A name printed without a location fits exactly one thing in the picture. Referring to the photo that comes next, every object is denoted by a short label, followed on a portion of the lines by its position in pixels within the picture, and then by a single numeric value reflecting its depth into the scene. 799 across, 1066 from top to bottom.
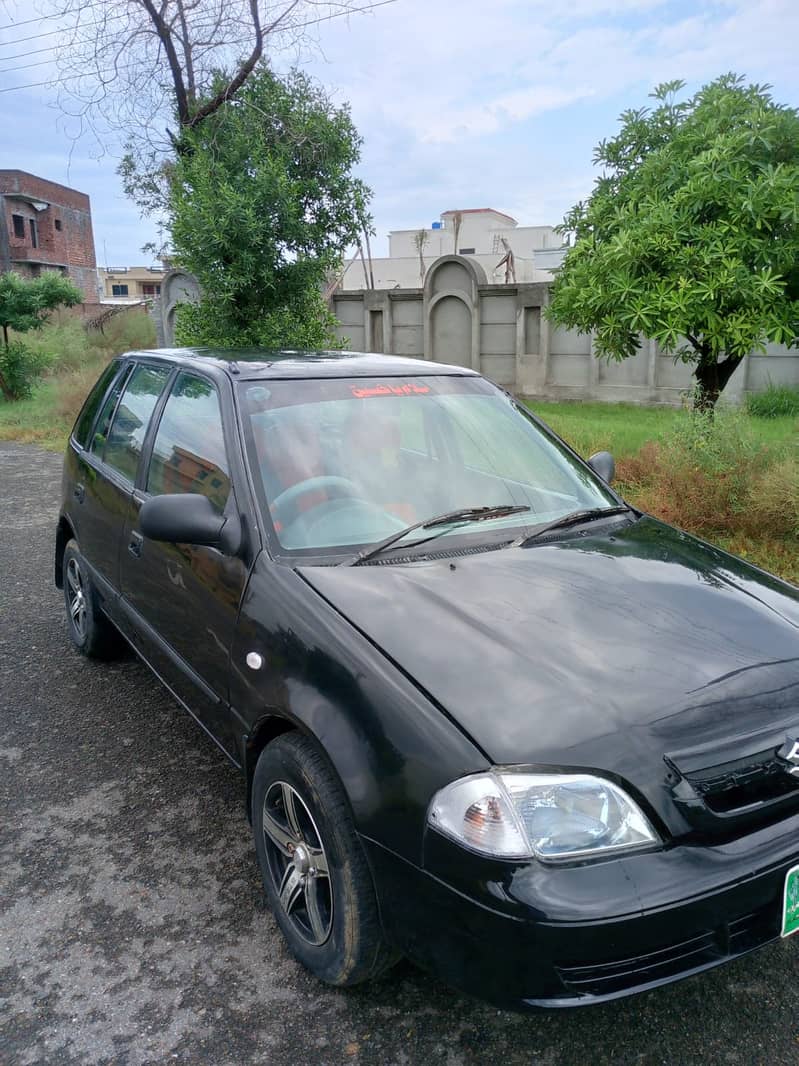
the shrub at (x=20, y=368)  17.31
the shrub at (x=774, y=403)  12.24
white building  37.47
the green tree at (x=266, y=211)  9.01
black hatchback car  1.76
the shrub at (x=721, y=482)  5.68
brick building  41.81
